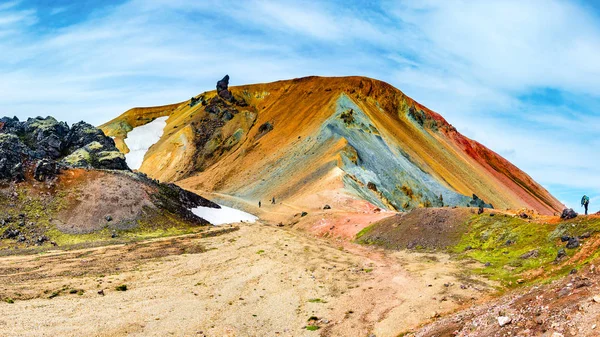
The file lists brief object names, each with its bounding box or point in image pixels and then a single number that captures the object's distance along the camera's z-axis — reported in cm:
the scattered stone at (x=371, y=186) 8112
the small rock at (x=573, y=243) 2705
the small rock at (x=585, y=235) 2758
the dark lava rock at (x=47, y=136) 6962
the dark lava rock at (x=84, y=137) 7288
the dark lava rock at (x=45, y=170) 5462
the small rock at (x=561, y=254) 2663
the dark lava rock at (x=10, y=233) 4531
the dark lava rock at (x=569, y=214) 3152
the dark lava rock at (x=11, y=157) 5269
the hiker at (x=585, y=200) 3531
